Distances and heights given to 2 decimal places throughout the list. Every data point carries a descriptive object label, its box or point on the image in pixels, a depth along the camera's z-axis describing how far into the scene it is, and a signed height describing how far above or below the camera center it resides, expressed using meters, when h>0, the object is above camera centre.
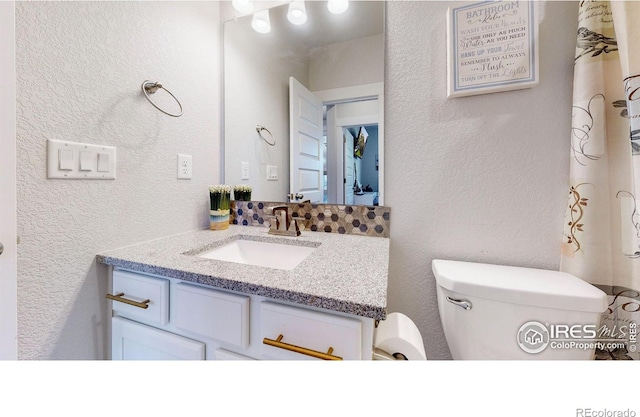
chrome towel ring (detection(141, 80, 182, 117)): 0.83 +0.44
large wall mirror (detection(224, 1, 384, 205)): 1.01 +0.51
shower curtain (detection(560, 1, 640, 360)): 0.69 +0.11
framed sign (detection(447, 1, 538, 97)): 0.80 +0.58
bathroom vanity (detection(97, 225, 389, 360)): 0.48 -0.23
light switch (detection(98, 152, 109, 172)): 0.72 +0.14
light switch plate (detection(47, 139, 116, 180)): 0.62 +0.14
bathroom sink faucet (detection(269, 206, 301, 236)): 1.03 -0.07
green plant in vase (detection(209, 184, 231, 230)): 1.07 +0.00
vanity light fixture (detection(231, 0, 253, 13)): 1.12 +1.00
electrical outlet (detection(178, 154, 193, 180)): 0.99 +0.18
